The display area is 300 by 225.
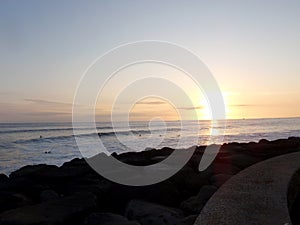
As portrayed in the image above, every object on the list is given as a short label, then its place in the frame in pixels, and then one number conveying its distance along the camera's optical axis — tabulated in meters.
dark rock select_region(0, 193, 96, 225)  2.94
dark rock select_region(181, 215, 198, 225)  2.87
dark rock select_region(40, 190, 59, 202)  3.98
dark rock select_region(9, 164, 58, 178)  5.19
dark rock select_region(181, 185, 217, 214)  3.37
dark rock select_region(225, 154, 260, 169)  5.04
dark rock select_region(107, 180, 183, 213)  3.88
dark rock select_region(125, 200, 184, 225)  2.96
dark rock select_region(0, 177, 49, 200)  4.48
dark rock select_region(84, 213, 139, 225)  2.86
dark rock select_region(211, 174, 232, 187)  4.11
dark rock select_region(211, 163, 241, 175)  4.71
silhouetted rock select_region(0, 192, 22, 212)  3.75
